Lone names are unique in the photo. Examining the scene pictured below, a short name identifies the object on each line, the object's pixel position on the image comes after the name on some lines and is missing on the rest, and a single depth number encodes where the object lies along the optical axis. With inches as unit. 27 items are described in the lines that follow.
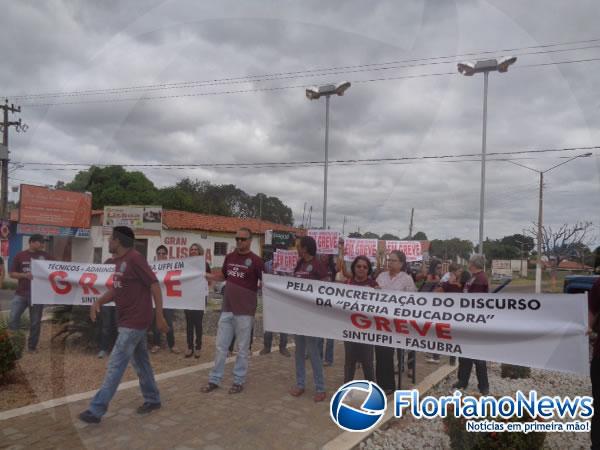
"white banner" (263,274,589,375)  153.6
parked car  397.1
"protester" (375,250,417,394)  198.4
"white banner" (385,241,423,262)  446.5
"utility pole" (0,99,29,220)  890.1
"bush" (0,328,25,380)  193.9
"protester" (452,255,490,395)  209.9
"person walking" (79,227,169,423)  161.5
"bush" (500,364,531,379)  252.4
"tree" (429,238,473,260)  2783.0
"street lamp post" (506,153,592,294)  946.7
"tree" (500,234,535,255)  2744.1
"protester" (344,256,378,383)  192.7
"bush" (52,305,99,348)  265.4
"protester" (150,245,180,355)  273.3
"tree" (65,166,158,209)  1412.4
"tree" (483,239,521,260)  2859.3
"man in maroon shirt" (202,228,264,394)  197.8
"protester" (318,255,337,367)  256.8
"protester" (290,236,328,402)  193.3
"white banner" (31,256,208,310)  252.1
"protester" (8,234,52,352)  260.2
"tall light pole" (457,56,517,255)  573.9
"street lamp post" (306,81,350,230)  600.1
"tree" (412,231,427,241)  1944.0
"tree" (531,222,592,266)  1421.0
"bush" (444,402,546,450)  122.1
